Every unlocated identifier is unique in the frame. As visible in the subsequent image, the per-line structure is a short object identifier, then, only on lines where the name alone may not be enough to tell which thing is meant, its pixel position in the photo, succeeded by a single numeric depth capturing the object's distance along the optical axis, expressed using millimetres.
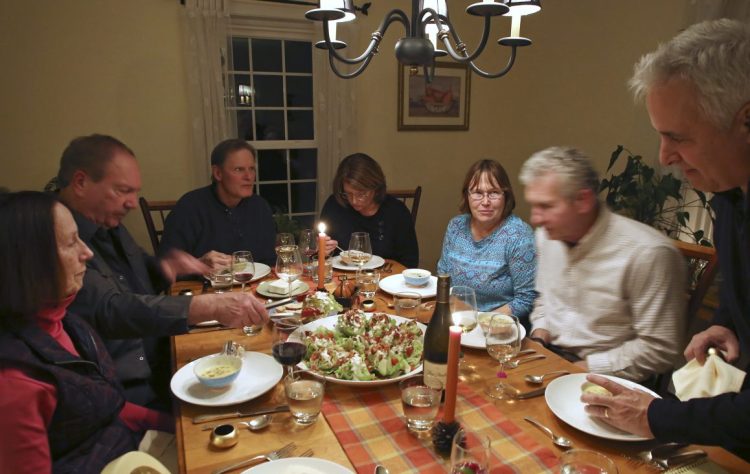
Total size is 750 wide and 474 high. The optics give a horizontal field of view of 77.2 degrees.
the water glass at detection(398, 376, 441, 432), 1028
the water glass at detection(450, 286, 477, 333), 1386
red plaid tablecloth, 955
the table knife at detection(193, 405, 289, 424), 1091
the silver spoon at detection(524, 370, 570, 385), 1260
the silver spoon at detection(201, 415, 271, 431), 1058
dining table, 956
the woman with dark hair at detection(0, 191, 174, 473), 953
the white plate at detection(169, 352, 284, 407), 1147
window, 3756
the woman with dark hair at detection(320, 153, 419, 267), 2791
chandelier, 1527
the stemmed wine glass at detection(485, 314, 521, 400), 1228
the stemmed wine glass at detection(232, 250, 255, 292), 1855
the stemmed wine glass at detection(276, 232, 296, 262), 2260
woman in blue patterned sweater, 2123
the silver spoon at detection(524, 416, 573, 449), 1005
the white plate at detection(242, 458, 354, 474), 906
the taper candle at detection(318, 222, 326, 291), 1868
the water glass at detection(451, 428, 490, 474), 856
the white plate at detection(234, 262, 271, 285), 2175
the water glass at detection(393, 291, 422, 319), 1567
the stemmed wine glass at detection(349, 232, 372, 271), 2279
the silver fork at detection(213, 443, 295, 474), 925
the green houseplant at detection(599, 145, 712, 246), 3068
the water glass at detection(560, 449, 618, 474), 867
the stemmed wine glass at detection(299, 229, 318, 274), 2314
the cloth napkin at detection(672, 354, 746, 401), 1056
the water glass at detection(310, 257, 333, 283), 2141
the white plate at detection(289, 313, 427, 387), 1204
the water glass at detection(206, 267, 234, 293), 1924
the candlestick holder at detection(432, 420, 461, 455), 988
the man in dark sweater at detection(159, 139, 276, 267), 2619
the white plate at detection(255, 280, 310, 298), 1921
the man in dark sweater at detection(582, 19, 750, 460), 890
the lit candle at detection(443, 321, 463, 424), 927
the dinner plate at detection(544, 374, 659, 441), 1015
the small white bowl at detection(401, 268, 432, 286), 2031
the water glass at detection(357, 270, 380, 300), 1869
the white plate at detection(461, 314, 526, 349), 1427
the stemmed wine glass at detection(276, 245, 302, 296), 1824
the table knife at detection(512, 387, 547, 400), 1192
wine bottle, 1146
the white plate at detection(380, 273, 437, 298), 1945
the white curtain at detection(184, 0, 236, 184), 3363
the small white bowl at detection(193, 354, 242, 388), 1174
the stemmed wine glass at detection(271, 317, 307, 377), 1191
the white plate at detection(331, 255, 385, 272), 2348
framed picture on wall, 4117
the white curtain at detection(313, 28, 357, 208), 3803
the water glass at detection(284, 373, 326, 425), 1050
